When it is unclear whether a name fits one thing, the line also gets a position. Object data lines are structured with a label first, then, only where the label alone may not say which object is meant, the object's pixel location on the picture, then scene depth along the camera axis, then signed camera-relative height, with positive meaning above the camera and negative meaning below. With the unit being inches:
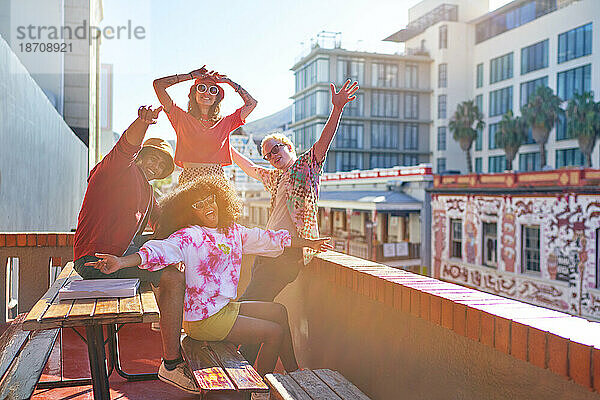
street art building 732.0 -64.8
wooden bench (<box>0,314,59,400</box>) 90.5 -32.3
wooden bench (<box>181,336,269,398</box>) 96.1 -33.2
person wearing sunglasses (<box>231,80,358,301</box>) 151.9 -2.2
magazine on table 103.7 -18.8
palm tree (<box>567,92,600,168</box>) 1353.3 +178.8
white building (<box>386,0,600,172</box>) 1508.4 +422.6
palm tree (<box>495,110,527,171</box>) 1663.4 +173.7
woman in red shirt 160.4 +18.8
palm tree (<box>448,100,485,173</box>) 1870.1 +231.0
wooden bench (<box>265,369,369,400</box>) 111.6 -40.9
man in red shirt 114.2 -7.8
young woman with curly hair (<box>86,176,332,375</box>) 115.8 -13.5
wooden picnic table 90.7 -21.0
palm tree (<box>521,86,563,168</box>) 1486.2 +214.2
